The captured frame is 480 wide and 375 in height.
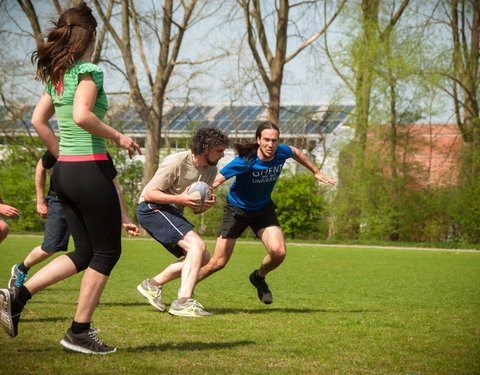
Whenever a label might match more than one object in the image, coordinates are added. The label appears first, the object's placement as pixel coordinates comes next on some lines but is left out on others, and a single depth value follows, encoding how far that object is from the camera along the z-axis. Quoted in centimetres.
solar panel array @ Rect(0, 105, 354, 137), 3162
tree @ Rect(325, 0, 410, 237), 2502
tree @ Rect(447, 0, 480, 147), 2544
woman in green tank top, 403
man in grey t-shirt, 621
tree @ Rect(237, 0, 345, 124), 2580
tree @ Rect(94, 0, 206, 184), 2522
